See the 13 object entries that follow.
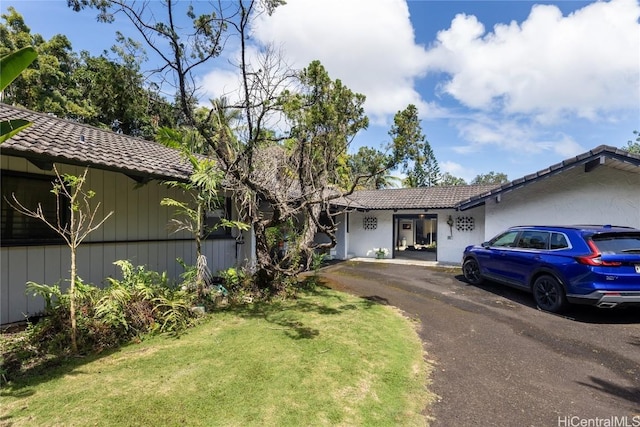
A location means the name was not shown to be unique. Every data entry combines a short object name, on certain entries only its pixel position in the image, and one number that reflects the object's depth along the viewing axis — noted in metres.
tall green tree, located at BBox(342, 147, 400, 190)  28.17
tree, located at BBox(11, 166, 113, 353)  3.94
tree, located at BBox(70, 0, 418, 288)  5.85
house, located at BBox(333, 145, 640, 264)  9.73
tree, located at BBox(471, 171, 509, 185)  64.62
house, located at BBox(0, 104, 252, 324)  4.84
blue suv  5.54
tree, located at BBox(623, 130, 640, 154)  37.24
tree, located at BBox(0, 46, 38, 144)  2.47
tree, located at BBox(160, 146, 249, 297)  5.73
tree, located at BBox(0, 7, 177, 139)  14.95
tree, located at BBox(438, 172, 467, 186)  48.39
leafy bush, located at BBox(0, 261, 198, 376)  4.07
